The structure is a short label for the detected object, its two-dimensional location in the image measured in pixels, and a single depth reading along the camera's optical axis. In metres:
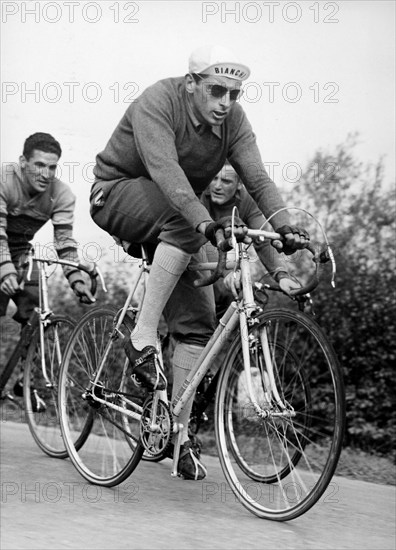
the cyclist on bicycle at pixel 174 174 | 4.40
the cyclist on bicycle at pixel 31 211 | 6.35
